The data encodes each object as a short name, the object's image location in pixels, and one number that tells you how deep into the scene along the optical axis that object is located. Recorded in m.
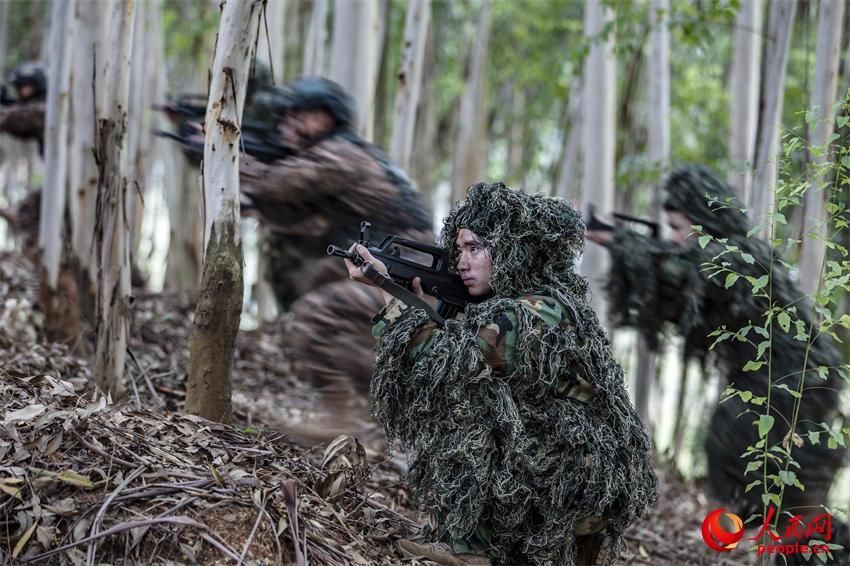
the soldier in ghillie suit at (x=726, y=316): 5.27
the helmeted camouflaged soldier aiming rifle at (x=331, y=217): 4.90
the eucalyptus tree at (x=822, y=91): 6.34
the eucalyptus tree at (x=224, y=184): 4.03
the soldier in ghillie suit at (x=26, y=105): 8.55
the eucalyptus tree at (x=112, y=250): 4.67
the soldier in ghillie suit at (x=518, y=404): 3.50
